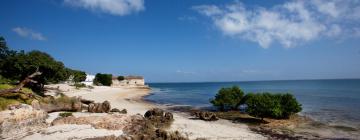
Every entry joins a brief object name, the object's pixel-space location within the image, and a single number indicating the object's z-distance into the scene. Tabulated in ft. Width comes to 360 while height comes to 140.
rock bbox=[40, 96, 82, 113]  72.40
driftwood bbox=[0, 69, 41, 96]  59.51
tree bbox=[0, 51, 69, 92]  96.52
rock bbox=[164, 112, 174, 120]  71.50
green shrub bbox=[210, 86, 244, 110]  100.83
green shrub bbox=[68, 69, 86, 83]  238.39
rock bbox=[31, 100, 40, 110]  64.25
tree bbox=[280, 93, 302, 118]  81.51
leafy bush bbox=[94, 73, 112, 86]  335.06
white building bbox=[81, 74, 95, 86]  318.90
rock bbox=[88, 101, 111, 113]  77.41
